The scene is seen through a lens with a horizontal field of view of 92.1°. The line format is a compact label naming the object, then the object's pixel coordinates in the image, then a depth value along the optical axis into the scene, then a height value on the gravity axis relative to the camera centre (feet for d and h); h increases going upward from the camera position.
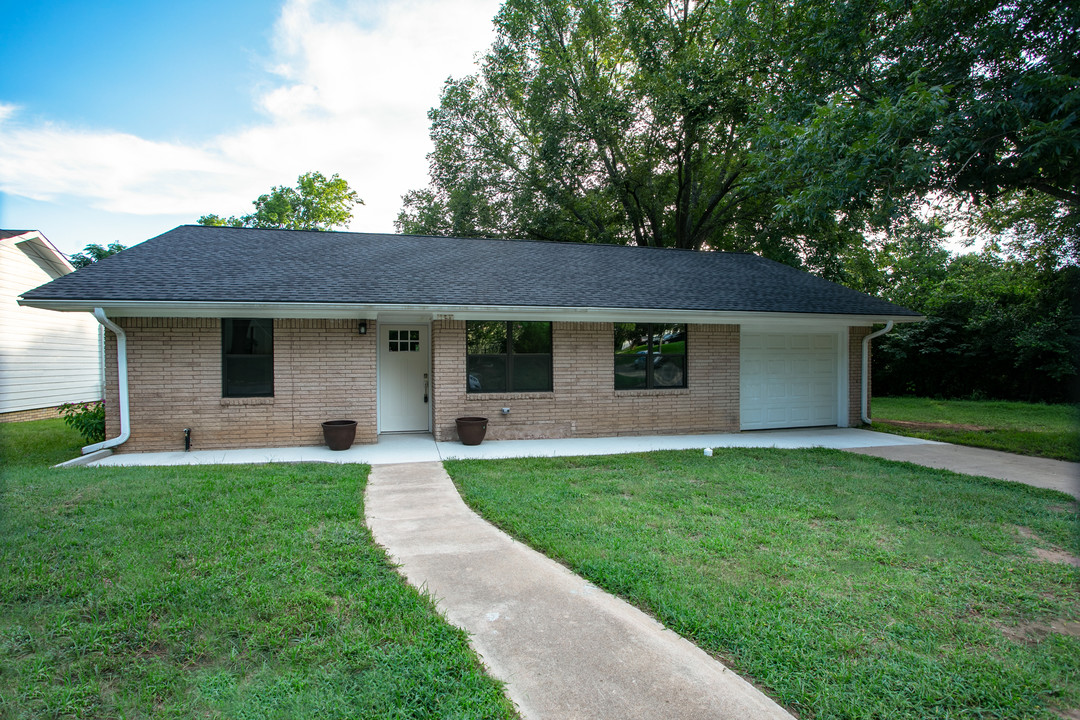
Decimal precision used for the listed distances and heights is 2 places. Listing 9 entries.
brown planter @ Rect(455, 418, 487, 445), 30.35 -4.67
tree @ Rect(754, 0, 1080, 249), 24.25 +11.71
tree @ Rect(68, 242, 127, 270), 80.78 +15.53
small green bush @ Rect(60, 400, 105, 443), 29.32 -4.08
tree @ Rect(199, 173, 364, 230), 101.04 +28.60
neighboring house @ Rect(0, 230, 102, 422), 42.32 +0.55
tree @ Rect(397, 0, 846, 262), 63.87 +26.77
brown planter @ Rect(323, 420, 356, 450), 28.66 -4.67
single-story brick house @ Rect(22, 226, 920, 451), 28.63 +0.69
